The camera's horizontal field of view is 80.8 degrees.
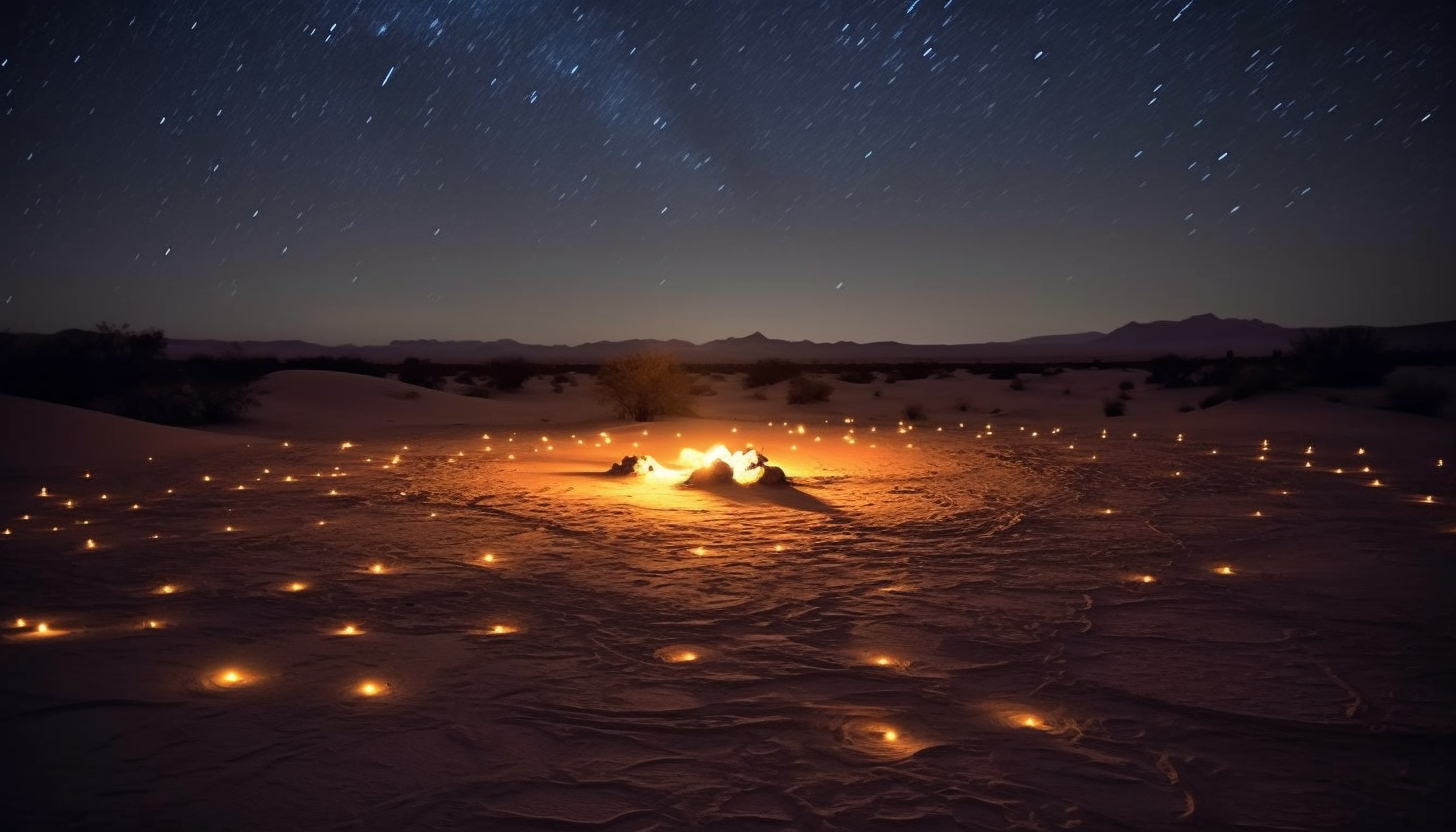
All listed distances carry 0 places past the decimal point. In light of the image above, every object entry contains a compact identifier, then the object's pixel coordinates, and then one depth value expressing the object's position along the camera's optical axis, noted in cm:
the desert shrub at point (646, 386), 2141
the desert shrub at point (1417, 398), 1927
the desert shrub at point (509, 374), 4009
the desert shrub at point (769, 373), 4275
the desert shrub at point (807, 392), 2809
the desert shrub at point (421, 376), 4108
